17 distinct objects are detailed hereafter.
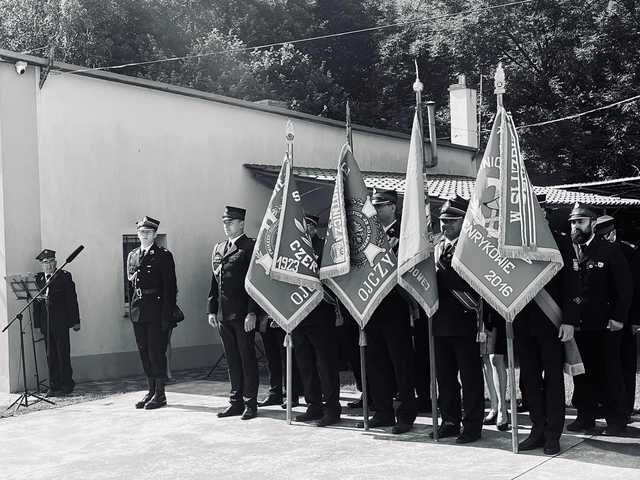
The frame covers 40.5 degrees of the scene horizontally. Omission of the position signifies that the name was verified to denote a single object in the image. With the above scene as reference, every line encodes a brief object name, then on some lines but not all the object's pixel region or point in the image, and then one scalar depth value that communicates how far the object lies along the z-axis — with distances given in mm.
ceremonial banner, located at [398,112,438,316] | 6992
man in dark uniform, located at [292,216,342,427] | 7859
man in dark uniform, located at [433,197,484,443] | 6906
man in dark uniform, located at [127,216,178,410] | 8938
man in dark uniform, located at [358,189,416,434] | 7398
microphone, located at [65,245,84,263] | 9641
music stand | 10203
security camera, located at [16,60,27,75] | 11406
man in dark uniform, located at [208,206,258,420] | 8344
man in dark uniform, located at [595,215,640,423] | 7402
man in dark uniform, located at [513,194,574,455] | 6422
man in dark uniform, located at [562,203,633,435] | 6988
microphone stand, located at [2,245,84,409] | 9988
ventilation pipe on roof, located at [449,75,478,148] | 23234
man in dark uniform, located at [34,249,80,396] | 11125
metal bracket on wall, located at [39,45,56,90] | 11641
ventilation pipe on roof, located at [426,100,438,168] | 15650
